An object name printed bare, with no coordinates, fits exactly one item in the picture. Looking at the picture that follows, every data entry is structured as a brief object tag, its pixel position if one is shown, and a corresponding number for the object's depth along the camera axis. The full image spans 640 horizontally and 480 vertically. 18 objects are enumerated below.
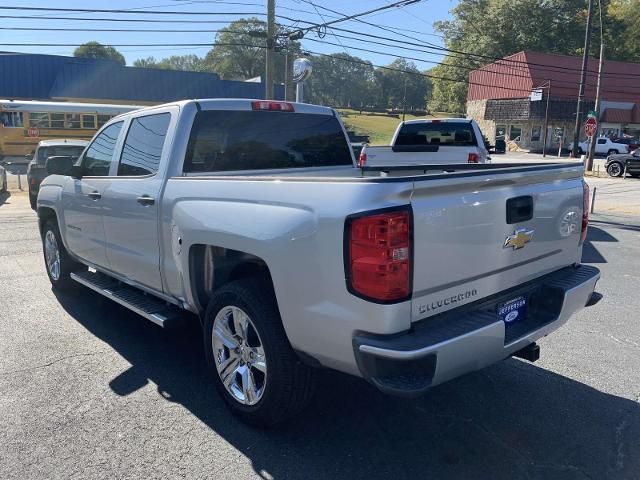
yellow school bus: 28.36
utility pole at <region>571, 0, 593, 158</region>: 25.23
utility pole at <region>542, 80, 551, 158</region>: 46.62
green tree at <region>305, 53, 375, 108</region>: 122.62
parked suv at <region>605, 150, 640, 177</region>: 25.06
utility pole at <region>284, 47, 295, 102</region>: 25.40
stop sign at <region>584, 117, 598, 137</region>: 23.73
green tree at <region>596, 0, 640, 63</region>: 63.66
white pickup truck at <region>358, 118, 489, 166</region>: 8.92
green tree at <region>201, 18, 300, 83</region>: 101.31
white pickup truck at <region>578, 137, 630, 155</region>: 42.90
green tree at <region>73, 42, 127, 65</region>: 97.06
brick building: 49.28
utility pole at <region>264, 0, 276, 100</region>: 21.17
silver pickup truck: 2.65
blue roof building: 41.34
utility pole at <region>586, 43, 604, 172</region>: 27.54
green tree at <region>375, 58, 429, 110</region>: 112.50
